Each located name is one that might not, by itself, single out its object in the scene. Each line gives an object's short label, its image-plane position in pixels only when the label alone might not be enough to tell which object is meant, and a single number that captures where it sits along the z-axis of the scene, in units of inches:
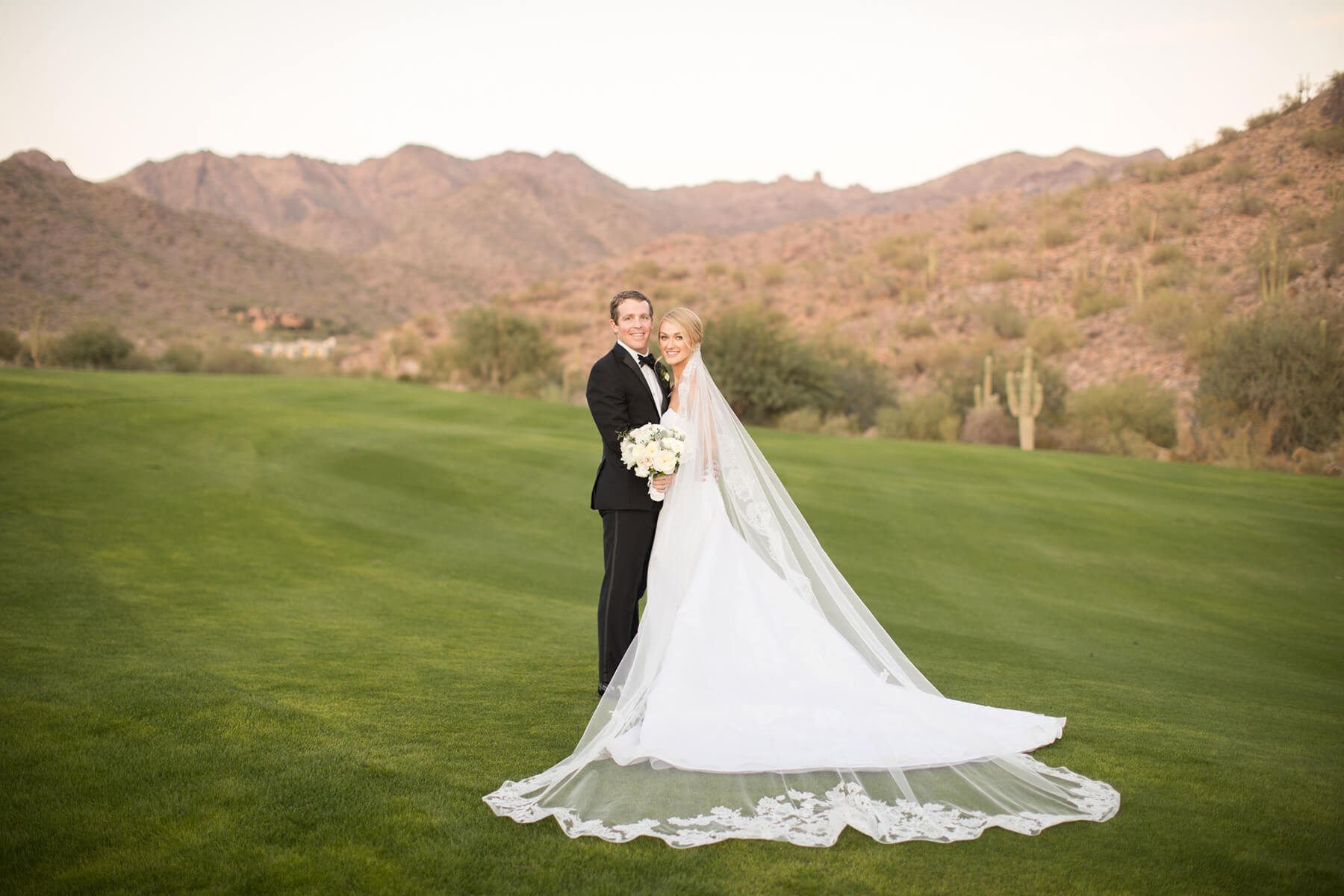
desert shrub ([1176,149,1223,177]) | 1851.6
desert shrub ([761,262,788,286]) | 2122.3
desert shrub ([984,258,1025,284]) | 1806.1
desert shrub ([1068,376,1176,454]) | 1025.5
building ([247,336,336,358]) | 1923.0
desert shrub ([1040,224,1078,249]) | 1856.5
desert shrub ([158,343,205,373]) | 1385.3
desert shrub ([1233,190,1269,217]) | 1615.4
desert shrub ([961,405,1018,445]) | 1059.9
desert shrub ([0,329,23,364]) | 1269.7
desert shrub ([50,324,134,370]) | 1277.1
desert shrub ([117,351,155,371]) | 1333.7
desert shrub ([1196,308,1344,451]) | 904.9
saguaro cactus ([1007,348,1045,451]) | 956.6
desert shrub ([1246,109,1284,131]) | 1807.3
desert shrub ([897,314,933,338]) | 1683.1
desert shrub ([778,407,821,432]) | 1143.6
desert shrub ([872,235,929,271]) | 1971.0
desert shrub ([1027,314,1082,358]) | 1472.7
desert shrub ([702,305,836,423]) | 1180.5
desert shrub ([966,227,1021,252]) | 1953.7
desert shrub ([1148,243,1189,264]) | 1589.6
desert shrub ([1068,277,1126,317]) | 1545.3
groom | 215.9
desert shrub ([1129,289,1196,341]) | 1354.6
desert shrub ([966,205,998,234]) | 2069.4
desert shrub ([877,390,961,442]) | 1115.3
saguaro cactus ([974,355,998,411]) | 1098.5
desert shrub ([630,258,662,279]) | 2290.8
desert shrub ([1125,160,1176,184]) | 1911.9
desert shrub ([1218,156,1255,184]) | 1705.2
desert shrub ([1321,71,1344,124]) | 1573.6
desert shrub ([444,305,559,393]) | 1501.0
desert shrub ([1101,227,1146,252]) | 1721.2
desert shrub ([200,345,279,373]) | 1385.3
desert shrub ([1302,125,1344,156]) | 1542.8
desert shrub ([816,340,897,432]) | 1221.1
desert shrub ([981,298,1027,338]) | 1585.9
